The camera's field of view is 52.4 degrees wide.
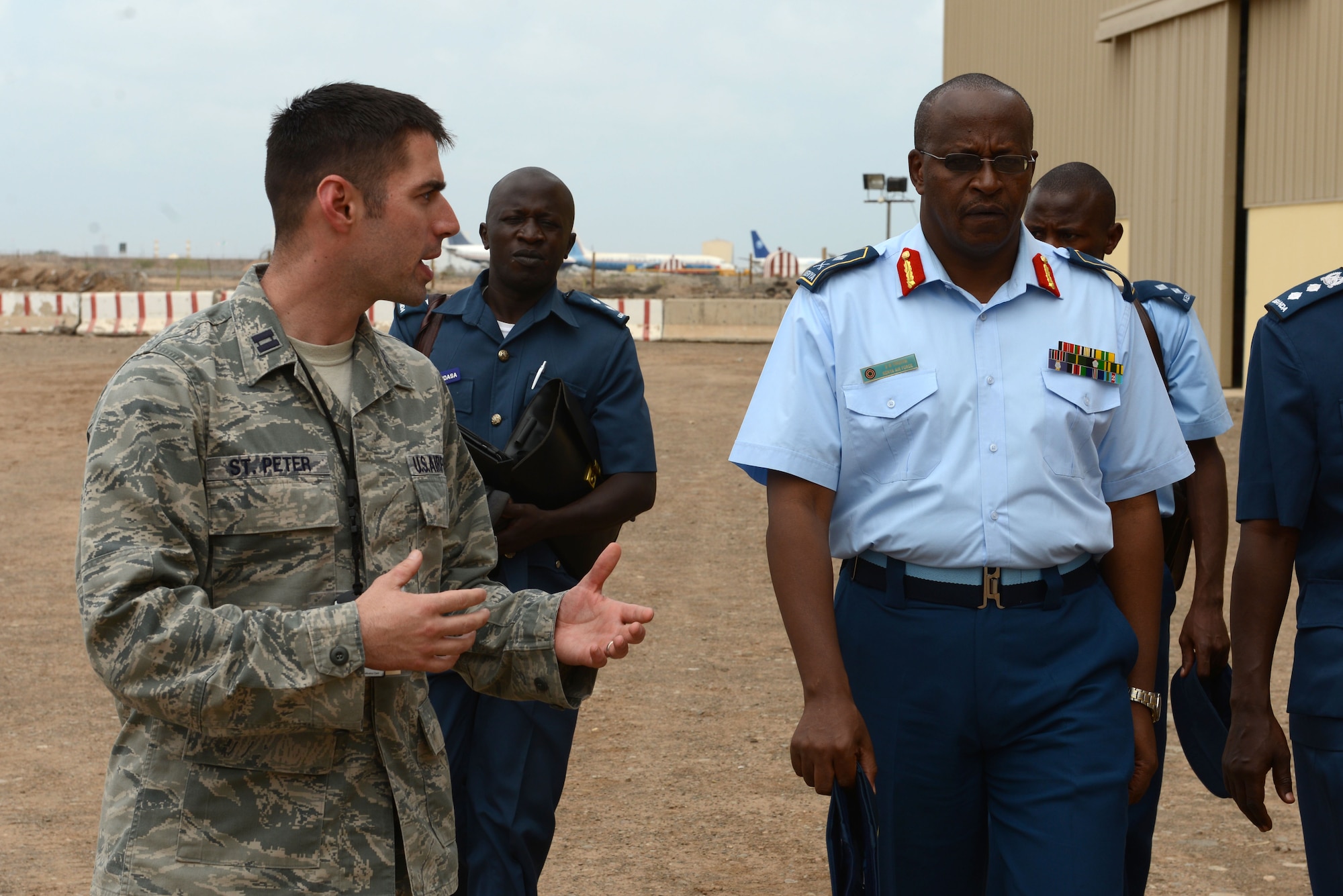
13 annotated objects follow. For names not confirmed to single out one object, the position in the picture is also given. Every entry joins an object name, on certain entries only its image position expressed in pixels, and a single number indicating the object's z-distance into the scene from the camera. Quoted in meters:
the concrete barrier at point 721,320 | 29.08
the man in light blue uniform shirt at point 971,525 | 2.84
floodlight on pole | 39.75
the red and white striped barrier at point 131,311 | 27.16
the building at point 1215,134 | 17.53
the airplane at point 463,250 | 71.86
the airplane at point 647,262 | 91.69
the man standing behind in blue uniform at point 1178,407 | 3.72
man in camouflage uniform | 2.05
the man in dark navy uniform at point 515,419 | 3.84
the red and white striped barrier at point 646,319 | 28.58
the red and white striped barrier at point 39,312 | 27.45
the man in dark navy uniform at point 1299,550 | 2.82
